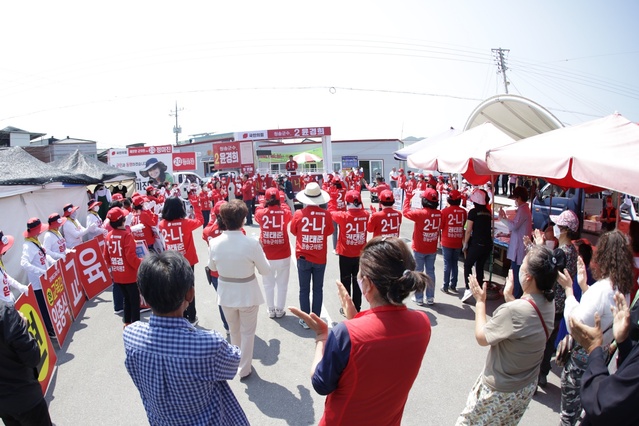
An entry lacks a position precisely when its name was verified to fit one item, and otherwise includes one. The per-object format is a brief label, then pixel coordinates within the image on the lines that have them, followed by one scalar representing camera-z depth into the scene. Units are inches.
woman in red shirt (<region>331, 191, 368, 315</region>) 217.0
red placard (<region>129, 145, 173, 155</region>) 853.8
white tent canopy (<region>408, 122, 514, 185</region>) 262.8
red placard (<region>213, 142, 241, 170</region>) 928.9
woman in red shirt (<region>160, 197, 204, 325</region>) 210.4
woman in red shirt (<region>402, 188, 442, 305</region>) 246.5
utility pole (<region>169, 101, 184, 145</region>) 2386.8
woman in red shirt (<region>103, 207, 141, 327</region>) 197.0
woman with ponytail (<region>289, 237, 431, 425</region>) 67.8
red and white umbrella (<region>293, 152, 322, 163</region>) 1072.1
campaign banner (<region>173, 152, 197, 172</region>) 865.5
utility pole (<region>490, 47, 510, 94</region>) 1107.9
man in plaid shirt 70.7
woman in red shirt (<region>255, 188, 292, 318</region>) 215.0
